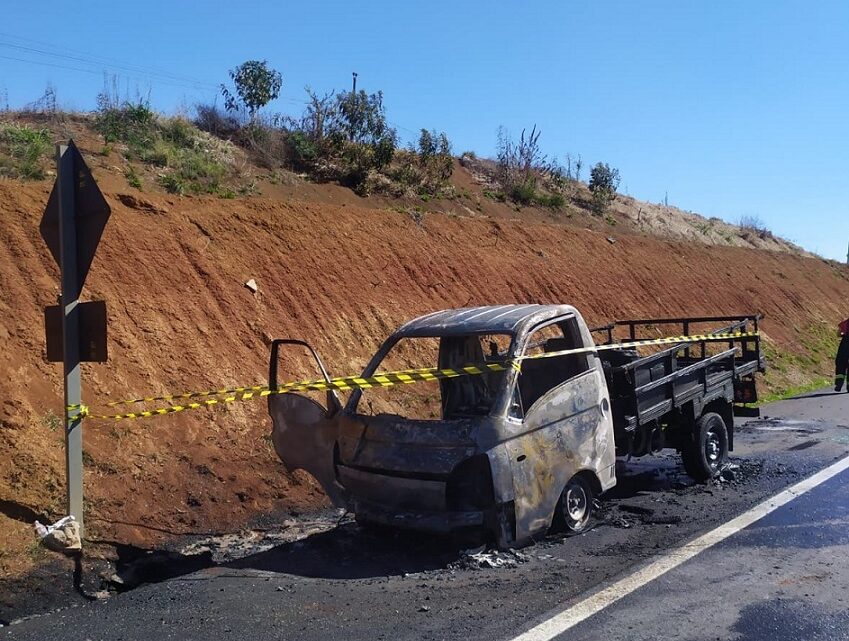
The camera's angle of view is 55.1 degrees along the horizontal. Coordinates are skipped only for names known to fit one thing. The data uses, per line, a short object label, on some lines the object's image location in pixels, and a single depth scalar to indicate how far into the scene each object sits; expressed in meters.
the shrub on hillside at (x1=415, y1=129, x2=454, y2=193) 20.64
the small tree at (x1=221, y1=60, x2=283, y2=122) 19.22
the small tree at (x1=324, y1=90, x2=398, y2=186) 18.41
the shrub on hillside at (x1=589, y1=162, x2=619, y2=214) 28.28
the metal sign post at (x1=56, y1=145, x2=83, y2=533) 6.37
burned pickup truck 6.20
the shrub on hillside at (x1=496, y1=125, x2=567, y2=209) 23.72
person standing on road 16.94
